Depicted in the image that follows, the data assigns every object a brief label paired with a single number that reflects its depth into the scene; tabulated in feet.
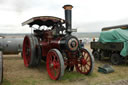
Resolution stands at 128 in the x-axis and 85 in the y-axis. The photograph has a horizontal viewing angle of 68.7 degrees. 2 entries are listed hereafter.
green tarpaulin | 14.67
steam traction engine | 10.23
